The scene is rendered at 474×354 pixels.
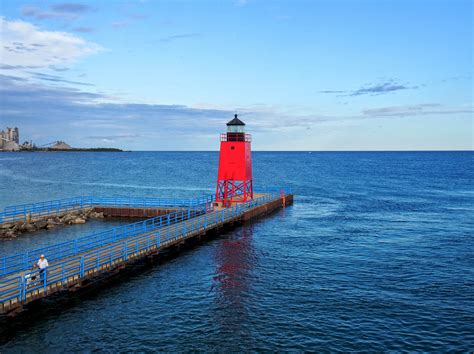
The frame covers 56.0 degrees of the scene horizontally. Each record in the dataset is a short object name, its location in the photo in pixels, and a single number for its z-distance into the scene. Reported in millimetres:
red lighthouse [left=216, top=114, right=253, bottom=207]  47531
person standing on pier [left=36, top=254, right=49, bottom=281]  21094
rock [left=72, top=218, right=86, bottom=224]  44531
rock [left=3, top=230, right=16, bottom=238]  37656
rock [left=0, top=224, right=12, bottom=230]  39156
